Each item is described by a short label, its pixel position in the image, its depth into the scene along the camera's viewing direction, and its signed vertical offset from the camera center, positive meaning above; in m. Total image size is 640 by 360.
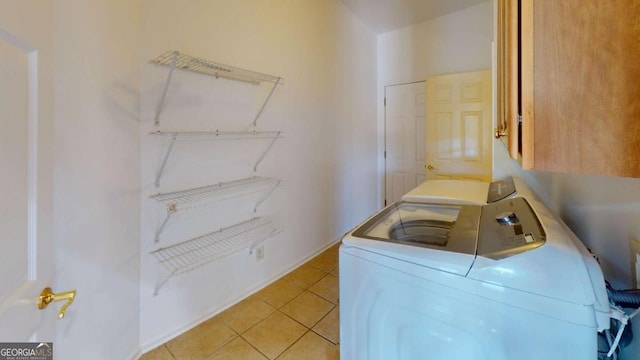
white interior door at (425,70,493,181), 3.21 +0.70
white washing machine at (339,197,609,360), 0.66 -0.33
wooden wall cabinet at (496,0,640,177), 0.47 +0.18
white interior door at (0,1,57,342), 0.54 +0.02
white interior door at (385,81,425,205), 3.82 +0.64
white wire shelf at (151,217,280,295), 1.65 -0.47
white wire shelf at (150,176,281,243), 1.60 -0.09
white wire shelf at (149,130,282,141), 1.60 +0.32
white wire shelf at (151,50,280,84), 1.54 +0.73
